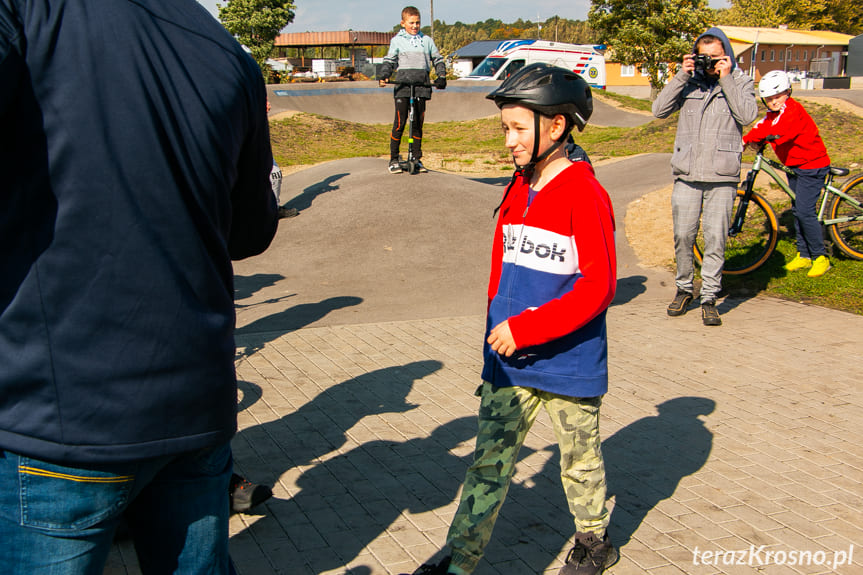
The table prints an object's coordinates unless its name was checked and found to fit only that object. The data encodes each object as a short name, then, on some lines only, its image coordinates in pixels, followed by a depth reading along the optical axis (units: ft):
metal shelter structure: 209.77
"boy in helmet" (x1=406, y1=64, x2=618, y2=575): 9.23
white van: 132.26
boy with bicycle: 25.90
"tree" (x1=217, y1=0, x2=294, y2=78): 155.63
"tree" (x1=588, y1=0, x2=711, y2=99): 132.05
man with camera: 21.31
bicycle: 25.77
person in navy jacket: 4.70
